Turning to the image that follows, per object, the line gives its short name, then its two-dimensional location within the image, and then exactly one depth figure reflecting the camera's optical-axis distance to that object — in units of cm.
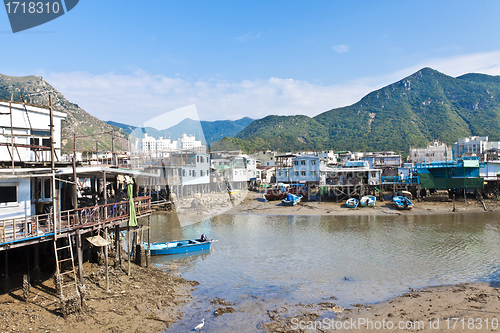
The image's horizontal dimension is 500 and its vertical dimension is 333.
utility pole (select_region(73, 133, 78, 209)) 1343
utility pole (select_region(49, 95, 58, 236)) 1284
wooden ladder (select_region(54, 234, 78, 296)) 1302
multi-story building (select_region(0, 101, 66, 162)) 1698
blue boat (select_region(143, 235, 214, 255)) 2427
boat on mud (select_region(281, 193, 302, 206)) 4866
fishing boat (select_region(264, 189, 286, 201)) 5329
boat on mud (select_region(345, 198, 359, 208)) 4531
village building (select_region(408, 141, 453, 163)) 7988
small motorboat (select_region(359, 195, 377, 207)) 4566
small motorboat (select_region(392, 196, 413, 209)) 4303
